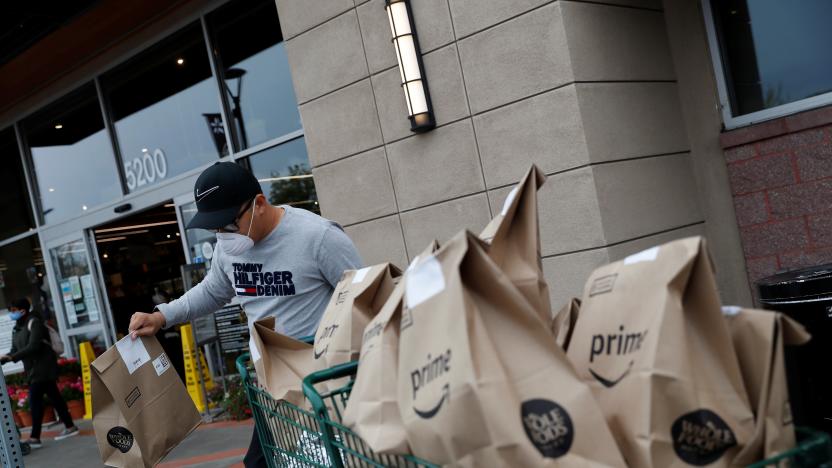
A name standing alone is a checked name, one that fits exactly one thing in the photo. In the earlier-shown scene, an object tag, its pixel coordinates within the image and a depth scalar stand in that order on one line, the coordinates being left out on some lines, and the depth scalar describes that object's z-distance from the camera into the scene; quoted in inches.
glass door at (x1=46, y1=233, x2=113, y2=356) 471.5
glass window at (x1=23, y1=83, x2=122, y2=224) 455.8
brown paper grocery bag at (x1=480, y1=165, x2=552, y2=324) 65.4
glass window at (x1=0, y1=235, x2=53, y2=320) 524.7
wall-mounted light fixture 234.7
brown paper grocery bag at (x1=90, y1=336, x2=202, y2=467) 110.8
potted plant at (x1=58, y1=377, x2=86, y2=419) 445.4
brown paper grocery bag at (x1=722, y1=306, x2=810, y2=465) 52.9
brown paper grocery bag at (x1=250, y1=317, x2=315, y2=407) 90.7
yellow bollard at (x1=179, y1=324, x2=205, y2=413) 368.8
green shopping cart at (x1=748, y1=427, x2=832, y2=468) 50.2
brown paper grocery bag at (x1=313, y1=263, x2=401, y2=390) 87.5
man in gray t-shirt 120.7
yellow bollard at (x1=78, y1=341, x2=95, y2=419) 432.5
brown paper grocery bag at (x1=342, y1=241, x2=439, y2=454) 60.4
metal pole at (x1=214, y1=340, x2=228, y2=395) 358.0
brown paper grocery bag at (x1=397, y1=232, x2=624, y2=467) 52.7
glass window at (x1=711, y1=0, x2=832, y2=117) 208.2
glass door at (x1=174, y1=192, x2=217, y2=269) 388.5
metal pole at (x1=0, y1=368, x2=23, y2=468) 196.1
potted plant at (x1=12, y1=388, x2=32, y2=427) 447.8
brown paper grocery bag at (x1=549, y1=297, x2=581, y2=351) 67.9
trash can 101.9
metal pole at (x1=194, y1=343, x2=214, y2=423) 350.9
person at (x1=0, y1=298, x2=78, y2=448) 373.7
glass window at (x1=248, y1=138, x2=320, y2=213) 343.9
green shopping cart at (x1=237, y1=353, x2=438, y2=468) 69.6
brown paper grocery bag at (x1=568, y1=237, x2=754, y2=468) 53.1
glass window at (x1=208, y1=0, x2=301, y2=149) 353.4
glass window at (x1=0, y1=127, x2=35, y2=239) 522.3
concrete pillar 209.5
